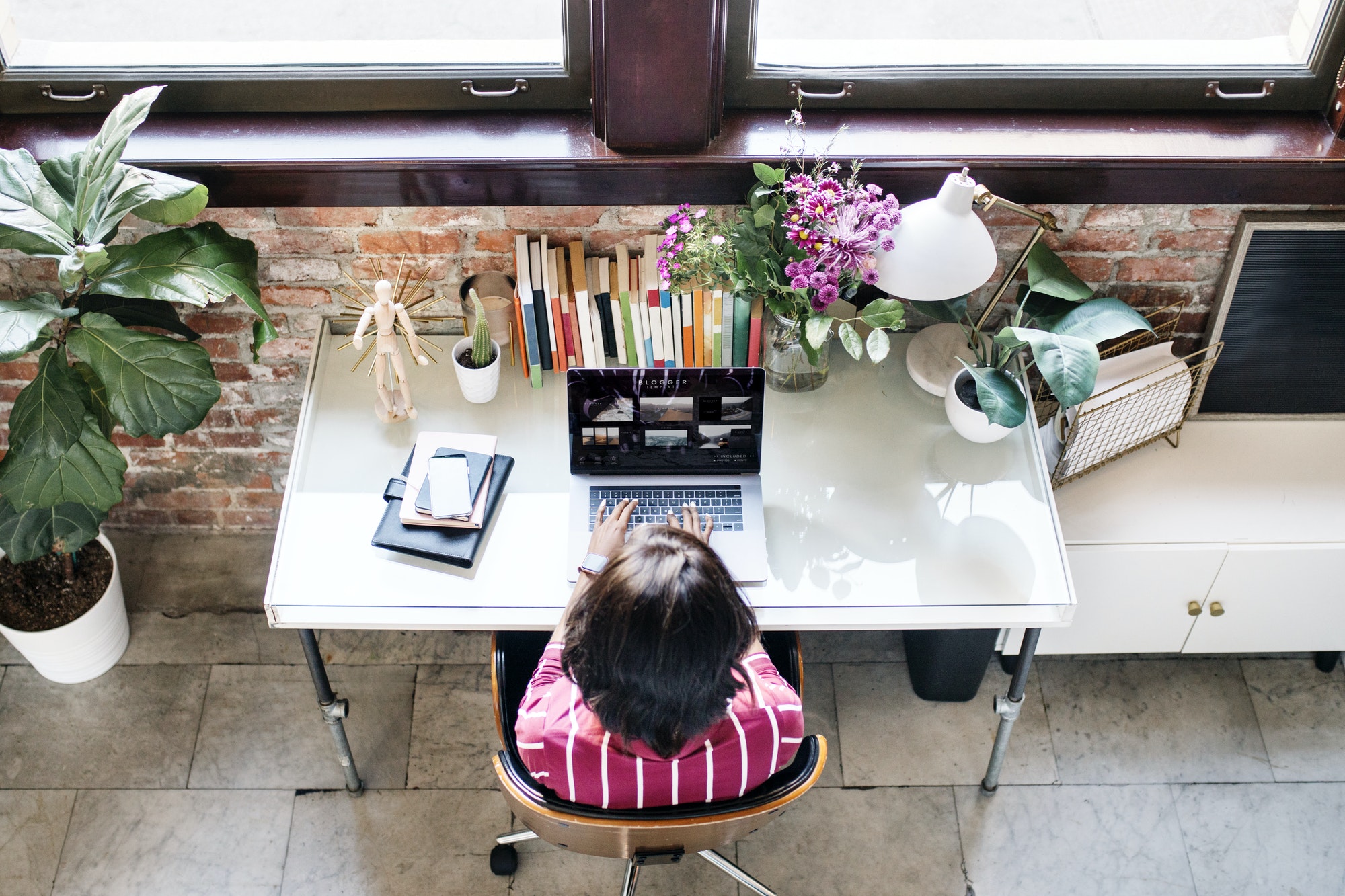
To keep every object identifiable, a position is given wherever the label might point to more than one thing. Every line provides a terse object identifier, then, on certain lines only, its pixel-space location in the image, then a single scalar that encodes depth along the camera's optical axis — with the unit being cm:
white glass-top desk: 190
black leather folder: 194
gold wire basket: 220
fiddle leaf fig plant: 178
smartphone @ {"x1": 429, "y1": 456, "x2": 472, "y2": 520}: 197
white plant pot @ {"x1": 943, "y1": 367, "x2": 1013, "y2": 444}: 211
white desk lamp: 183
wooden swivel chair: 165
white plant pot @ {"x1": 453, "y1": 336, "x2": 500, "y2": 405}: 215
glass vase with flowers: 187
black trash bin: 246
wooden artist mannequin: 204
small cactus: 211
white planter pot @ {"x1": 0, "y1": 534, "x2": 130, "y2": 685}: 250
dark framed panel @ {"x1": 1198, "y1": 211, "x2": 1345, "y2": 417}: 225
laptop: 196
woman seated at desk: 154
